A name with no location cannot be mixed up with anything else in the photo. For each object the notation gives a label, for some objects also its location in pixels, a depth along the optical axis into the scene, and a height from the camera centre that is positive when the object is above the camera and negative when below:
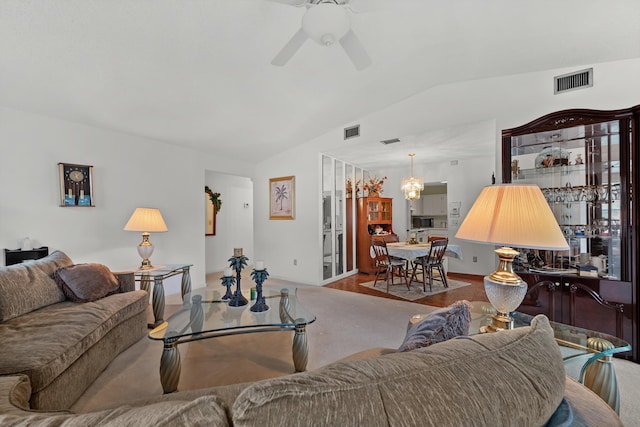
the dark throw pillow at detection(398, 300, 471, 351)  0.97 -0.45
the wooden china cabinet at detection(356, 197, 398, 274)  5.75 -0.38
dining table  4.30 -0.69
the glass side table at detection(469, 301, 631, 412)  1.33 -0.78
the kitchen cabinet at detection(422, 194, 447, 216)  7.47 +0.11
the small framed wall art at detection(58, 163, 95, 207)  3.14 +0.34
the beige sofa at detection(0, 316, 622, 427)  0.45 -0.34
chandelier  5.20 +0.42
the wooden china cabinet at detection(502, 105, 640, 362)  2.23 -0.04
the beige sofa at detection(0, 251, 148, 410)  1.50 -0.77
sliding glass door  5.07 -0.16
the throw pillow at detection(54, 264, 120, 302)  2.30 -0.61
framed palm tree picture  5.16 +0.25
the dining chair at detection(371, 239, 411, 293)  4.57 -0.90
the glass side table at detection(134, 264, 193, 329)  2.91 -0.79
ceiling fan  1.61 +1.16
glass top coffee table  1.75 -0.86
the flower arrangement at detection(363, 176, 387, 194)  6.08 +0.52
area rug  4.15 -1.34
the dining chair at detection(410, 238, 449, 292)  4.38 -0.83
